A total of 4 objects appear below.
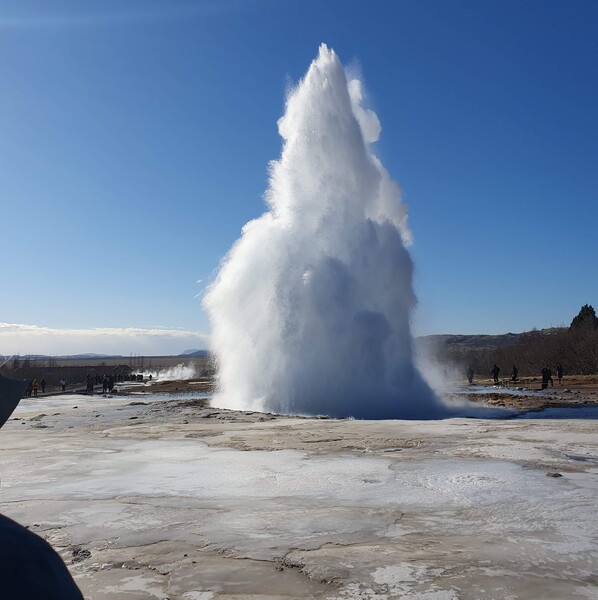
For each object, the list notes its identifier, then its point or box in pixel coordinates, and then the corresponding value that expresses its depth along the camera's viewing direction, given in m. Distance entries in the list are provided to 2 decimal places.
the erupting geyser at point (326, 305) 20.98
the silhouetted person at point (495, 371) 40.88
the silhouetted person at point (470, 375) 45.30
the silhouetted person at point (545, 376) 33.78
